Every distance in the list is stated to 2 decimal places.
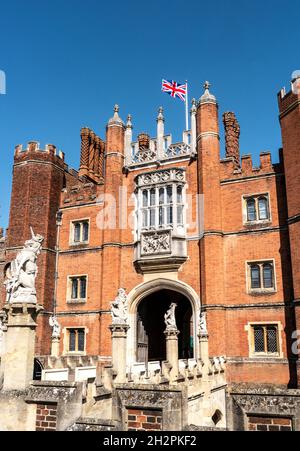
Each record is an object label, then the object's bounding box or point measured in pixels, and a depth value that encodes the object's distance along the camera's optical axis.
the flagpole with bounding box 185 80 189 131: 23.20
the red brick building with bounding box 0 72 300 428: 18.97
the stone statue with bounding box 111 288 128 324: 13.03
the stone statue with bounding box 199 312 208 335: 18.40
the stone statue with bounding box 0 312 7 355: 10.68
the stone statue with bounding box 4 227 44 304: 8.38
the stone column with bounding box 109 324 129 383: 12.70
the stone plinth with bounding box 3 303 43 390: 7.86
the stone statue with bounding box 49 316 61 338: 20.65
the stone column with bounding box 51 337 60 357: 20.92
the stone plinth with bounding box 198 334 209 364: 17.86
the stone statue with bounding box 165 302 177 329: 14.69
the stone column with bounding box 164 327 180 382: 14.11
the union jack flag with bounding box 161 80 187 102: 23.53
